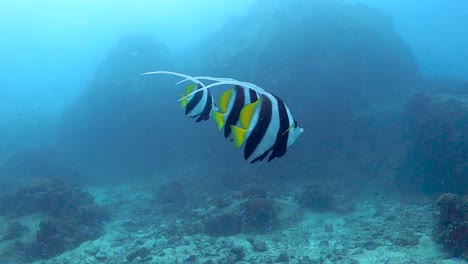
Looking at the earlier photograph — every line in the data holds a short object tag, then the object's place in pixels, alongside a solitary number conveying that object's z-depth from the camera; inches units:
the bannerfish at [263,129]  56.6
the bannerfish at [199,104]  95.4
